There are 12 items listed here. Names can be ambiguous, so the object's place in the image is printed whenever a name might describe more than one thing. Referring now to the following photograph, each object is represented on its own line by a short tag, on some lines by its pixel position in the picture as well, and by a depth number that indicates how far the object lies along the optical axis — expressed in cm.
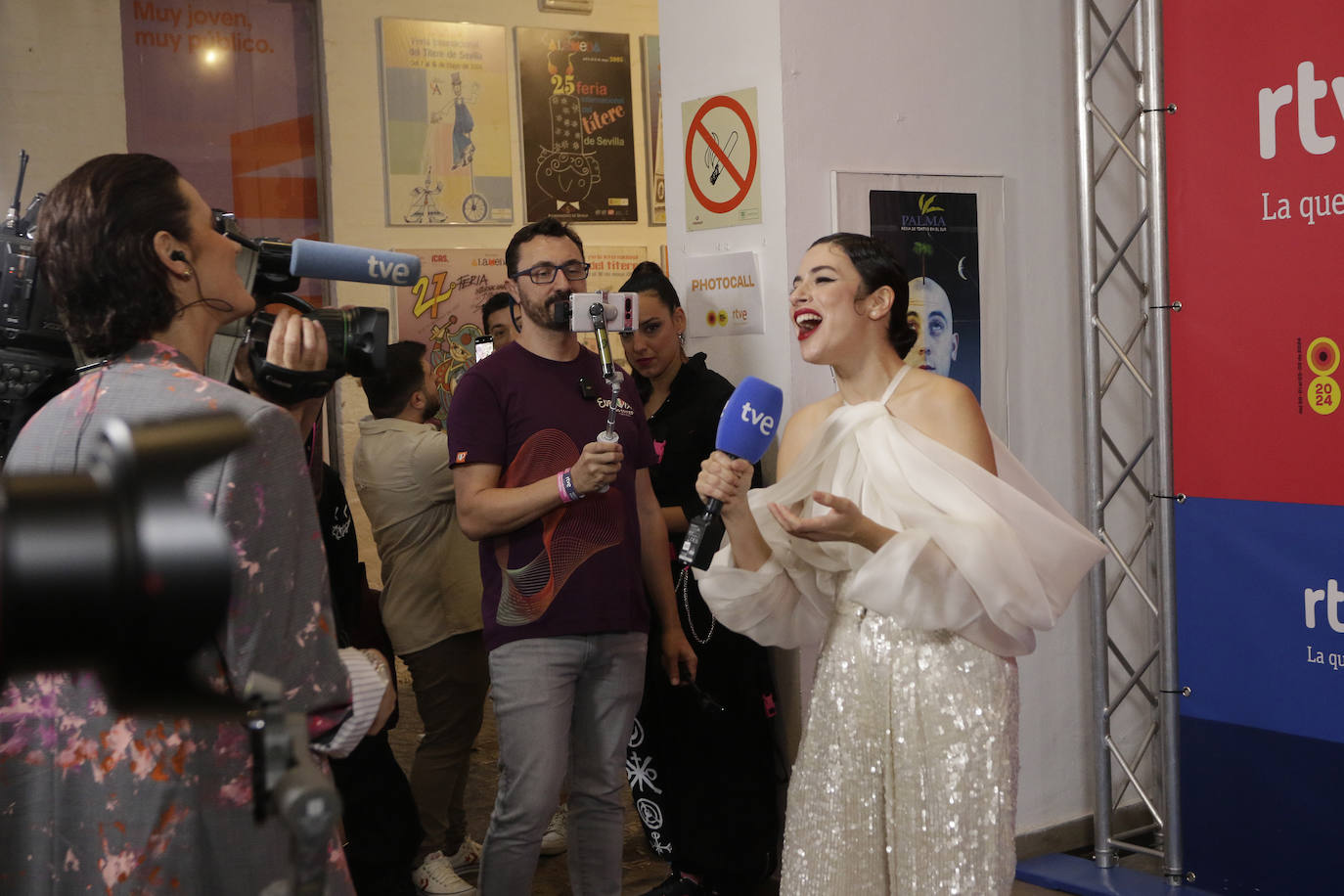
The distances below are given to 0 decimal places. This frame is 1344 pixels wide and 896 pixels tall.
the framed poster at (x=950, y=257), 355
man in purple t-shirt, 280
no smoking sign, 348
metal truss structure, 351
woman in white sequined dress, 221
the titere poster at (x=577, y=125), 634
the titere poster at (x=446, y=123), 594
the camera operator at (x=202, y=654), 140
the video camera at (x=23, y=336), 193
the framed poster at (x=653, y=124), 665
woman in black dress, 345
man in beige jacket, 366
